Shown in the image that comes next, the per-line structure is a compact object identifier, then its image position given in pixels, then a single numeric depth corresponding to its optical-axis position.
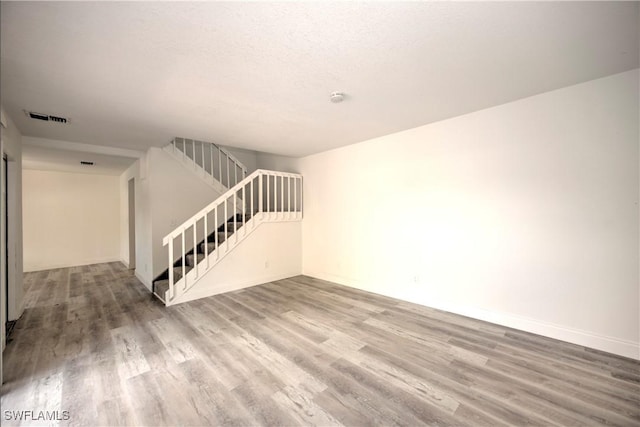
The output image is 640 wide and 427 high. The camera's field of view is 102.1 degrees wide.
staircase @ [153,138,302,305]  3.95
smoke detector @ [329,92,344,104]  2.49
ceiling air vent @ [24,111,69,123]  2.83
